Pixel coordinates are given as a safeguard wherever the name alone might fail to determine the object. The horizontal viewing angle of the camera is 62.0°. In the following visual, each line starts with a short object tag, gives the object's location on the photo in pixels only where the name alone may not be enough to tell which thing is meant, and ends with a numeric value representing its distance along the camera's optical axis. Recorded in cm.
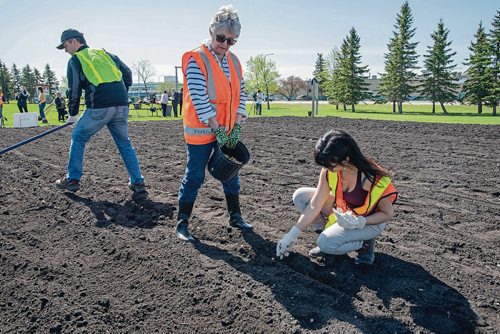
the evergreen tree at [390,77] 4431
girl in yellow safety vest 294
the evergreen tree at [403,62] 4406
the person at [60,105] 2036
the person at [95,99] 505
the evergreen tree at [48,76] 9512
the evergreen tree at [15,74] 9462
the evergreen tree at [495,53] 3659
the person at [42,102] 1931
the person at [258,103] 2927
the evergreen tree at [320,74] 5477
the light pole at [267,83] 6052
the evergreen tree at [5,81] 7556
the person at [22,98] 2022
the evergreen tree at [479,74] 3728
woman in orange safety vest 341
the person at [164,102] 2427
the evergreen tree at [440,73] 4266
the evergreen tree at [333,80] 4777
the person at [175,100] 2478
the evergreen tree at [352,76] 4566
